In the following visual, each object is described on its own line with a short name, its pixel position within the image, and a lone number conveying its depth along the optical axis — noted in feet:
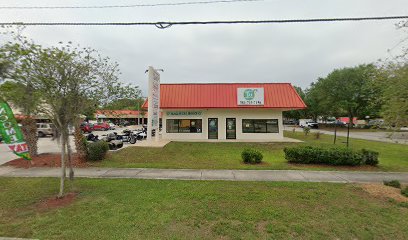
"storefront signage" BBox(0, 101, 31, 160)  32.45
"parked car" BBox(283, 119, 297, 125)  242.54
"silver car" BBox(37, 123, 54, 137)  94.25
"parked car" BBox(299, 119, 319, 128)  176.69
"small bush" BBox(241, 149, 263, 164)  38.19
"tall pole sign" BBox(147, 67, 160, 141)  61.11
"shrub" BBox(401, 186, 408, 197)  22.41
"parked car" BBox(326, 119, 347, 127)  175.10
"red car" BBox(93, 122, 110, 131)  141.04
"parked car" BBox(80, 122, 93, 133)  116.63
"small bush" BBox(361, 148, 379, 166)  36.29
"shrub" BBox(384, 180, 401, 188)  25.21
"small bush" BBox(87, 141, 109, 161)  38.65
